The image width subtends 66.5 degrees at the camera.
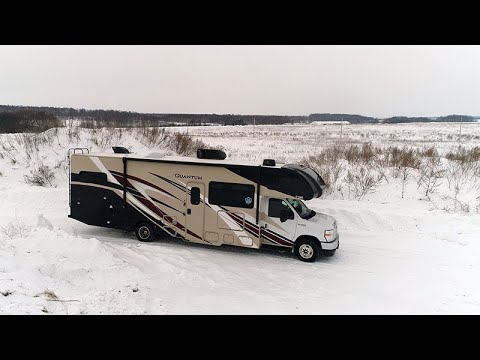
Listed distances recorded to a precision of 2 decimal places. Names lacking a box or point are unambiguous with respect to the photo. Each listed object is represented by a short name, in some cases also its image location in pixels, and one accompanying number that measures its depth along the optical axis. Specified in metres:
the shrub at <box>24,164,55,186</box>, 21.23
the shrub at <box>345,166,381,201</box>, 18.44
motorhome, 10.99
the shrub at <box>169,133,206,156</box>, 28.16
